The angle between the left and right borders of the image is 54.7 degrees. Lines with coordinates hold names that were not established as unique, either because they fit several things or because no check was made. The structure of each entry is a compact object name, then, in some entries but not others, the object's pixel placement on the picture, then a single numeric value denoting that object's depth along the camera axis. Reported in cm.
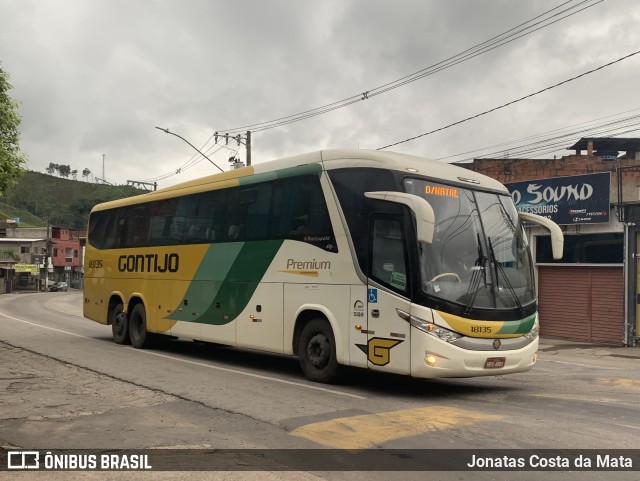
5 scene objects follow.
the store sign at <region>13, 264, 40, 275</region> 8644
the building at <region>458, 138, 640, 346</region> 1812
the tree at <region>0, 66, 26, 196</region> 1405
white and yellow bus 852
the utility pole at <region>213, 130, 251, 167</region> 3063
